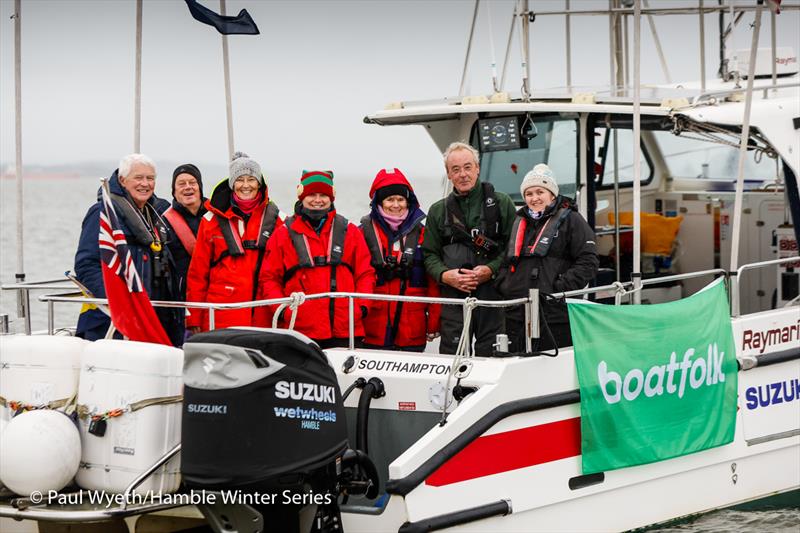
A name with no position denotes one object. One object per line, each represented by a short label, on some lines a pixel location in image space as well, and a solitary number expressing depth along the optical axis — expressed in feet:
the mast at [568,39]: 57.47
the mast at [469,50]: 55.26
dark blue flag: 46.33
